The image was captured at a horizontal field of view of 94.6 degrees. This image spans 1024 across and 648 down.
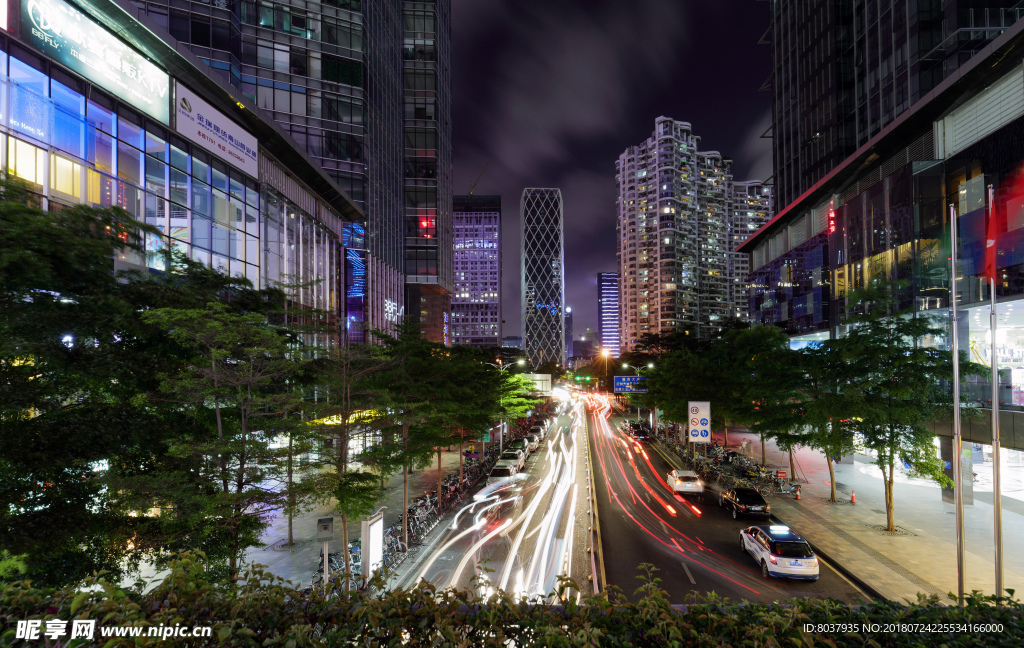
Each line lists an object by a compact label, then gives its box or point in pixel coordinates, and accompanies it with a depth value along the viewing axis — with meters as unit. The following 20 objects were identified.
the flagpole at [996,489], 10.77
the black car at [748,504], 20.84
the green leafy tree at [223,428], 9.02
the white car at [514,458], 31.11
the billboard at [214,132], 20.08
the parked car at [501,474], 28.06
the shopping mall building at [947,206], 19.59
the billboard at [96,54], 14.08
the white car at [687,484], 25.50
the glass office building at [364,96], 41.25
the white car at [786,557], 14.31
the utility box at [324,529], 13.43
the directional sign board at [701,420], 23.31
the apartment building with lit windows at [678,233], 179.12
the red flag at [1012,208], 18.94
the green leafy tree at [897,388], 17.78
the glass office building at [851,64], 33.00
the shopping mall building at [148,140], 13.74
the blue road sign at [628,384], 46.22
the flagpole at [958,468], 11.48
